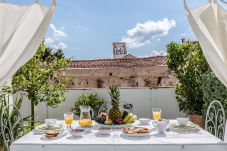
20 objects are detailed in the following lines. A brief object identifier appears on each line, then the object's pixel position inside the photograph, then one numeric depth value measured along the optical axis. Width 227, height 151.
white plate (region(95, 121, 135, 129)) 1.70
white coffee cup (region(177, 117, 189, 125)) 1.67
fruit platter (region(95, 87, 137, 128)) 1.74
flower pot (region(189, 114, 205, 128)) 3.02
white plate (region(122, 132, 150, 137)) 1.43
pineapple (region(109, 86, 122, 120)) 1.75
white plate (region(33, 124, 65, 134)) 1.58
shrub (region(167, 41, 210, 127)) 3.37
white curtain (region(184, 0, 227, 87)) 1.55
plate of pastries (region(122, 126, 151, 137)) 1.44
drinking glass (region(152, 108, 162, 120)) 1.88
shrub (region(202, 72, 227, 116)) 2.49
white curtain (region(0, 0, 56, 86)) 1.58
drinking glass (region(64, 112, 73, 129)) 1.69
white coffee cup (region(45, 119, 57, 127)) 1.69
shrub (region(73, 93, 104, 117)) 3.76
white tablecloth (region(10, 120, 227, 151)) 1.30
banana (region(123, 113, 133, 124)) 1.76
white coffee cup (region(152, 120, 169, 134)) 1.55
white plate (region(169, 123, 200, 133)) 1.57
